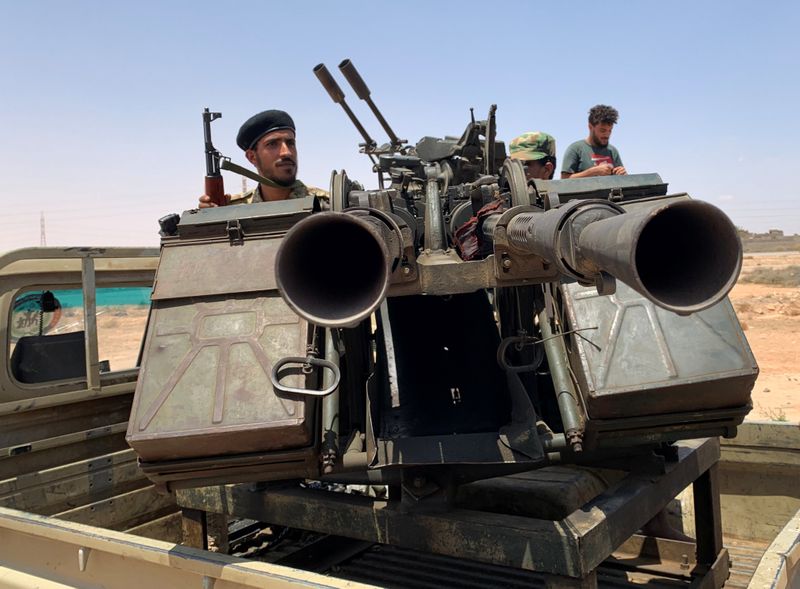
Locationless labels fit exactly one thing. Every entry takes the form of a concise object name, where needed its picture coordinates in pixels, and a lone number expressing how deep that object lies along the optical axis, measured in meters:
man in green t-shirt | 5.54
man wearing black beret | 4.98
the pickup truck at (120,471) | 3.47
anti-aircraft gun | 2.54
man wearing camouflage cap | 5.22
